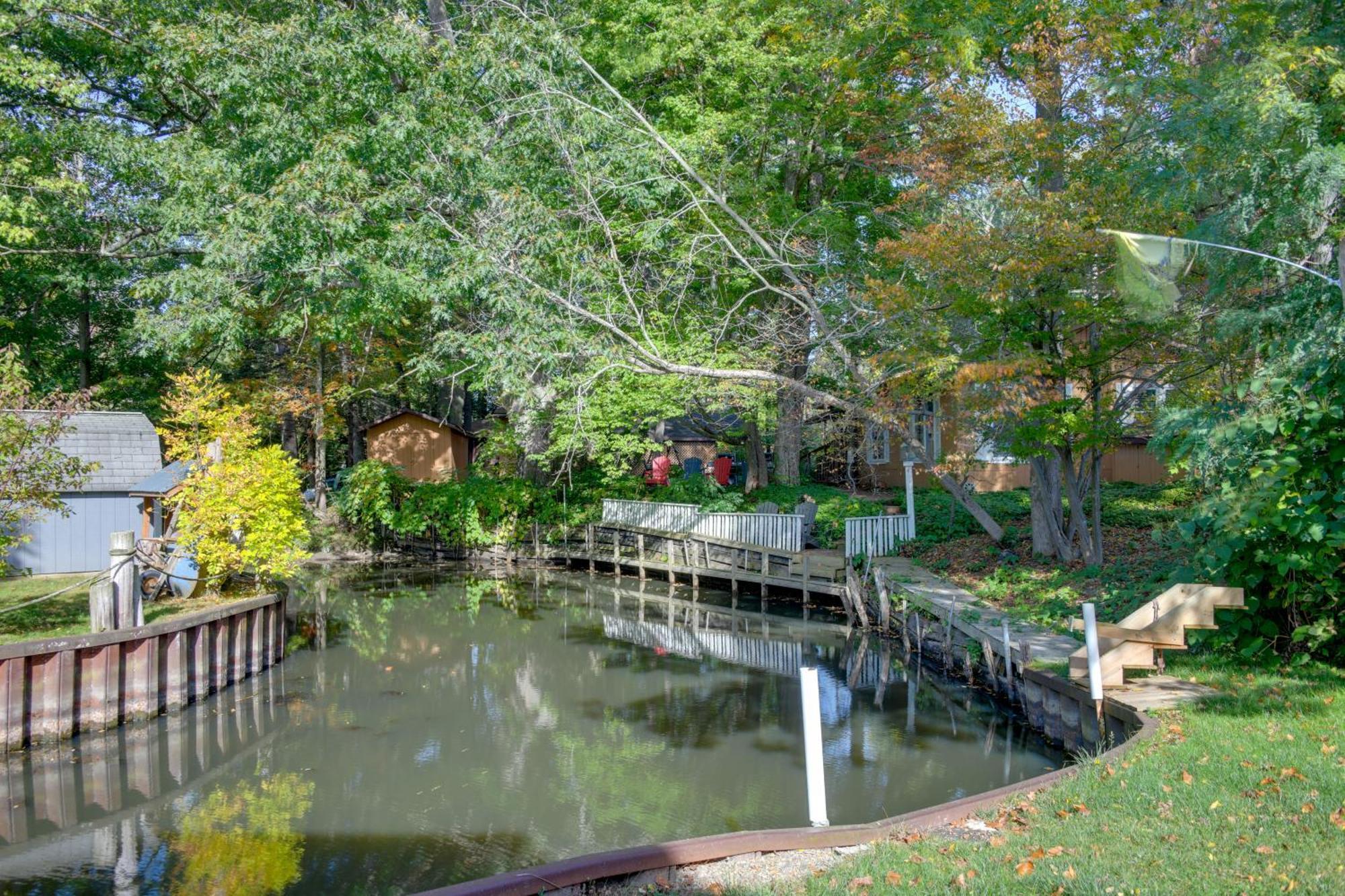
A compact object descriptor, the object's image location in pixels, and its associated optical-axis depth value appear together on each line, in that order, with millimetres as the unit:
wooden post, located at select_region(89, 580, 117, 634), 12492
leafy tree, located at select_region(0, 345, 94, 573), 12828
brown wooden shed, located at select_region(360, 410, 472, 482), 37531
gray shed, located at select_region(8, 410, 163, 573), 19328
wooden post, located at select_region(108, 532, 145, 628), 12656
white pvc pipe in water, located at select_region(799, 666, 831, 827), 6746
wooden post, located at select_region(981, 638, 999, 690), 13344
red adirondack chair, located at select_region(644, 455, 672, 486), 35500
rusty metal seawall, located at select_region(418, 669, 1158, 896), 5094
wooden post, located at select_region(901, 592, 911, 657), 16881
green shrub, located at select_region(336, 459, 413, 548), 32062
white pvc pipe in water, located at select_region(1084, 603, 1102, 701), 9656
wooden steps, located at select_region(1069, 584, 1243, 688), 9797
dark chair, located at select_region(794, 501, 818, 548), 23594
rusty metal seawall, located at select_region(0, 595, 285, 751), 11300
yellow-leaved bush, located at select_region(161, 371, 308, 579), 15617
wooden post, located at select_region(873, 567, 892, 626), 18031
